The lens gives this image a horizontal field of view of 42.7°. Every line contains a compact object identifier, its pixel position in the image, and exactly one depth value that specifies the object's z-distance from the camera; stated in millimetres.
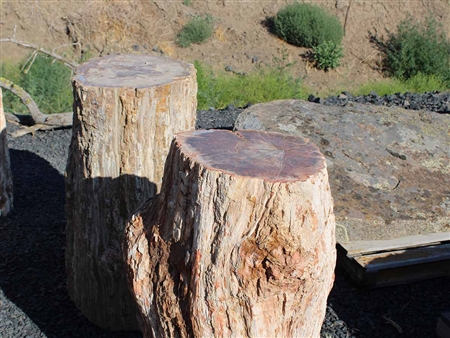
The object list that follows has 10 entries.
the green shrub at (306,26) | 12016
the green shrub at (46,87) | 7164
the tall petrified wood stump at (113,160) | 2826
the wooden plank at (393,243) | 3621
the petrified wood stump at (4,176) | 4086
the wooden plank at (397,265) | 3474
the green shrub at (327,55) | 11781
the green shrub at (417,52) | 11148
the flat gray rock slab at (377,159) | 3887
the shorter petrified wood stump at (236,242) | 2053
